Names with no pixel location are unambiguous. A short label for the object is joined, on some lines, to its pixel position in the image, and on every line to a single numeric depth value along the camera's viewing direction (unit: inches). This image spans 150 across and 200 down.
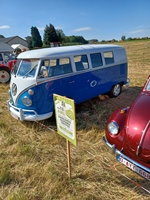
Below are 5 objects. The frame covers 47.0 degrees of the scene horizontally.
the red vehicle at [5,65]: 377.4
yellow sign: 92.7
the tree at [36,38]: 2313.0
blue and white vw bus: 167.8
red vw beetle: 97.0
